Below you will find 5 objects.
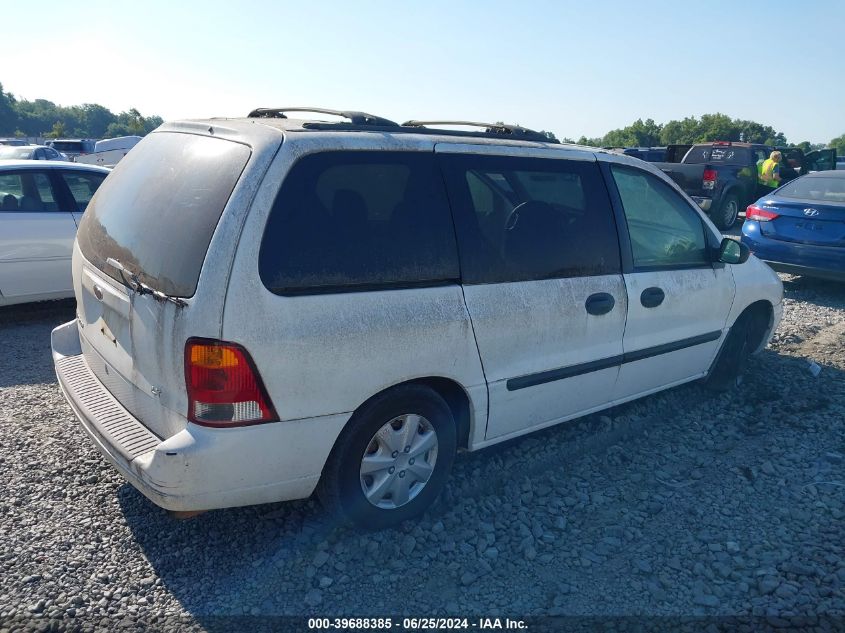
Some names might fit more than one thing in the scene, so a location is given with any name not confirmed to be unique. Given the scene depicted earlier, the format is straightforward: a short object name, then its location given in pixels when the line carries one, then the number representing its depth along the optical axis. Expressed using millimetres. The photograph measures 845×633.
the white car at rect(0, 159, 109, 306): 6078
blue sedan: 7793
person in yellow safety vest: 14941
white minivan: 2605
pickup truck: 14070
